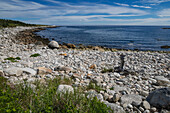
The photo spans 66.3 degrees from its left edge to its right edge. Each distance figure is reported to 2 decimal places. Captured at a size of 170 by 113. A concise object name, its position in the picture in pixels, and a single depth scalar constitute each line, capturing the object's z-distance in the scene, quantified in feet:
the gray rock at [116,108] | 12.16
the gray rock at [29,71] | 22.71
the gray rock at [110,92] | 17.22
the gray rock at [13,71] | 21.33
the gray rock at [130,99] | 14.71
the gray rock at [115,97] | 15.33
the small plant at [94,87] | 17.96
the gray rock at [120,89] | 18.22
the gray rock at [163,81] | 20.48
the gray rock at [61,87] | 14.93
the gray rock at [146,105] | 13.75
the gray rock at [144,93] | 17.16
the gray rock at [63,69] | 25.67
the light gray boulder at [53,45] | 56.85
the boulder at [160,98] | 13.51
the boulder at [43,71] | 23.43
